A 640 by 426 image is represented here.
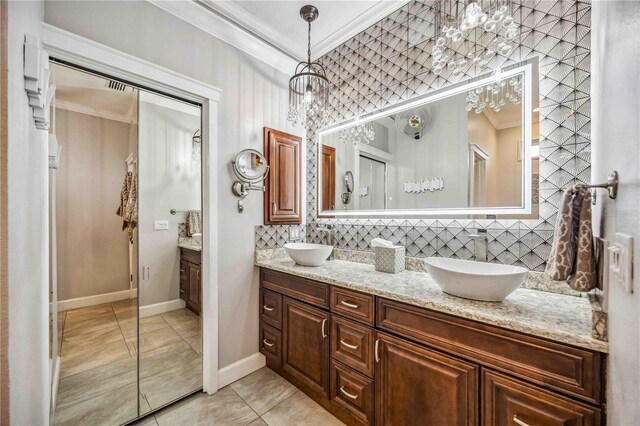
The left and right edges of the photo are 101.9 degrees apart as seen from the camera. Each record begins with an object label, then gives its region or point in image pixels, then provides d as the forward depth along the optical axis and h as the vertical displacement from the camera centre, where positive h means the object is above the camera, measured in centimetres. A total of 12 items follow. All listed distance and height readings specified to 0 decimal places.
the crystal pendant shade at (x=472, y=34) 127 +101
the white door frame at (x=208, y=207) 180 +3
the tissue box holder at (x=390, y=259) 176 -32
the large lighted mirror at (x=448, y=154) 145 +41
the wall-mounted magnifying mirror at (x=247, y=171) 207 +33
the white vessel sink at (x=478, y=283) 109 -31
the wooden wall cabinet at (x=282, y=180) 230 +30
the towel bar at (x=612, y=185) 70 +8
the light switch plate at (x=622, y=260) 54 -11
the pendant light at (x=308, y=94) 201 +96
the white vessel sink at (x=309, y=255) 195 -33
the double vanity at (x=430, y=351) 91 -63
